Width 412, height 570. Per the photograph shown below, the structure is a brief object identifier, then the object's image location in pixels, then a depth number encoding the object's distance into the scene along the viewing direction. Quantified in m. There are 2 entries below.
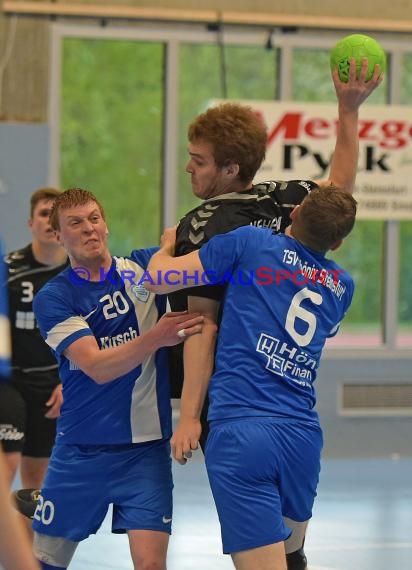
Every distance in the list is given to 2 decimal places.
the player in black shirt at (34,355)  11.78
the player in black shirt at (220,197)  7.14
